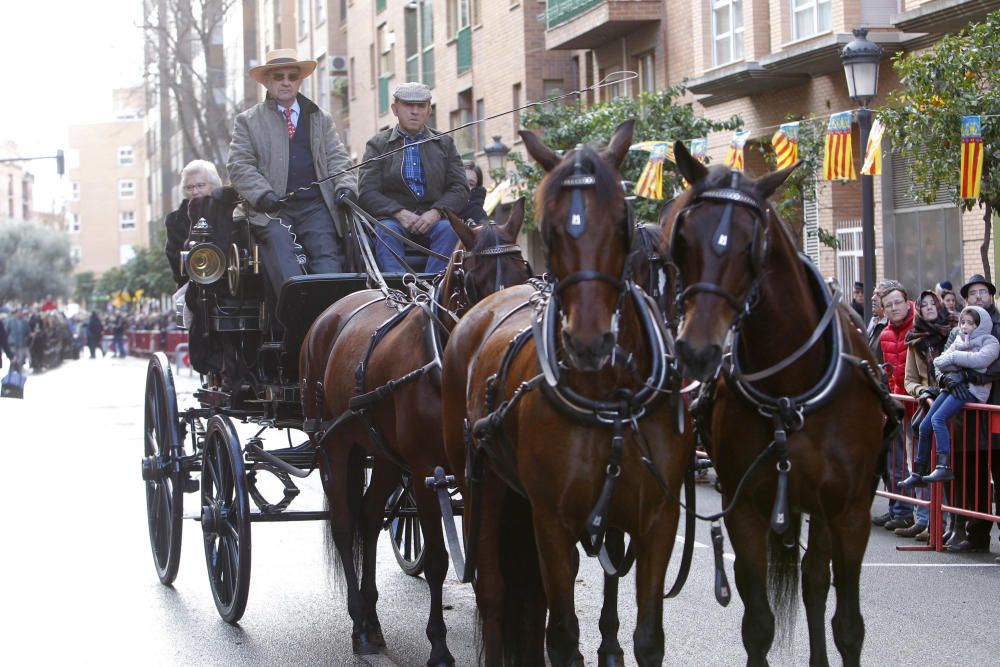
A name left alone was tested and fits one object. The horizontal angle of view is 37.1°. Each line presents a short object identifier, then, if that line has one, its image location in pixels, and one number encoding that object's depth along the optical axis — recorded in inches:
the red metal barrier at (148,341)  1898.4
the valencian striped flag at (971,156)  521.3
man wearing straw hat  353.4
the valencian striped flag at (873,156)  568.4
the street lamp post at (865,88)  549.0
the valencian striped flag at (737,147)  729.6
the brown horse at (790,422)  213.3
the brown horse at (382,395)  270.8
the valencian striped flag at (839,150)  625.9
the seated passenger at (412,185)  339.6
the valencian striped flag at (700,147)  763.4
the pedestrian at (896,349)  450.6
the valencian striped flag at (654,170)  736.3
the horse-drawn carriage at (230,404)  327.6
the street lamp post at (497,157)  921.5
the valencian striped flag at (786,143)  698.8
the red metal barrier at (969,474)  402.6
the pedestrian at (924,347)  440.5
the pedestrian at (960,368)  406.9
